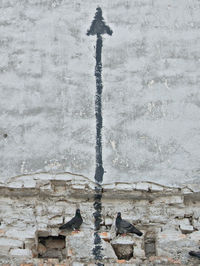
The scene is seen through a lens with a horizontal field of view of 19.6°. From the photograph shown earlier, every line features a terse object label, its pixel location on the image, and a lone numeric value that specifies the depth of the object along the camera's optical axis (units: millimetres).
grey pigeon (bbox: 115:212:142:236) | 5766
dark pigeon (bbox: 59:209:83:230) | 5809
